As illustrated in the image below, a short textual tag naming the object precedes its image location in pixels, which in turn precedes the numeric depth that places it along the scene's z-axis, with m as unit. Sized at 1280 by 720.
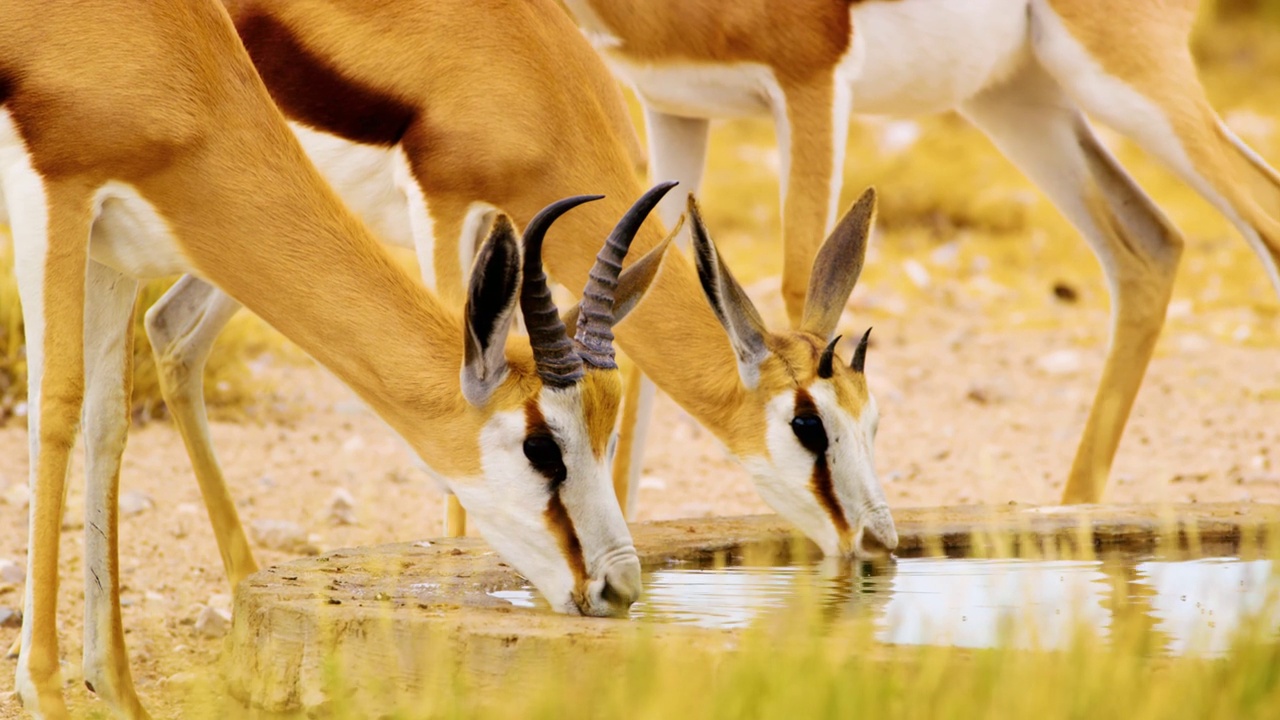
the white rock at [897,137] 29.75
